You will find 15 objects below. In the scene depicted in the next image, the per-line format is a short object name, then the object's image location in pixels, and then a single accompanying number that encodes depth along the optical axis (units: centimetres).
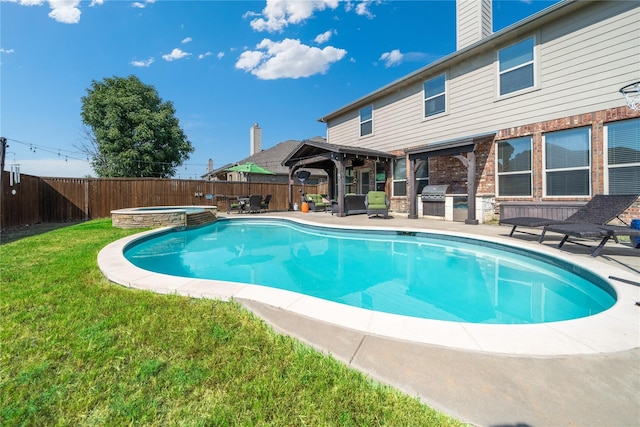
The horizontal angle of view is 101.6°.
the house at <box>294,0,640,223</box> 661
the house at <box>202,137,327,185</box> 2402
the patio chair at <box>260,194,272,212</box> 1447
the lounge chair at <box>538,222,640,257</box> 406
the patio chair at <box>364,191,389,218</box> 1057
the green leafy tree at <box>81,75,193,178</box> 1836
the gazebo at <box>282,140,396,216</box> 1100
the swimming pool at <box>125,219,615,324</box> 340
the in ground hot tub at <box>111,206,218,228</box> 849
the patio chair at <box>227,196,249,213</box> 1405
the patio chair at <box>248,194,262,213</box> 1364
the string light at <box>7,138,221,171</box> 1580
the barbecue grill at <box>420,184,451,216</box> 986
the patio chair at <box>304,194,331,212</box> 1480
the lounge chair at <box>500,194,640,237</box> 503
